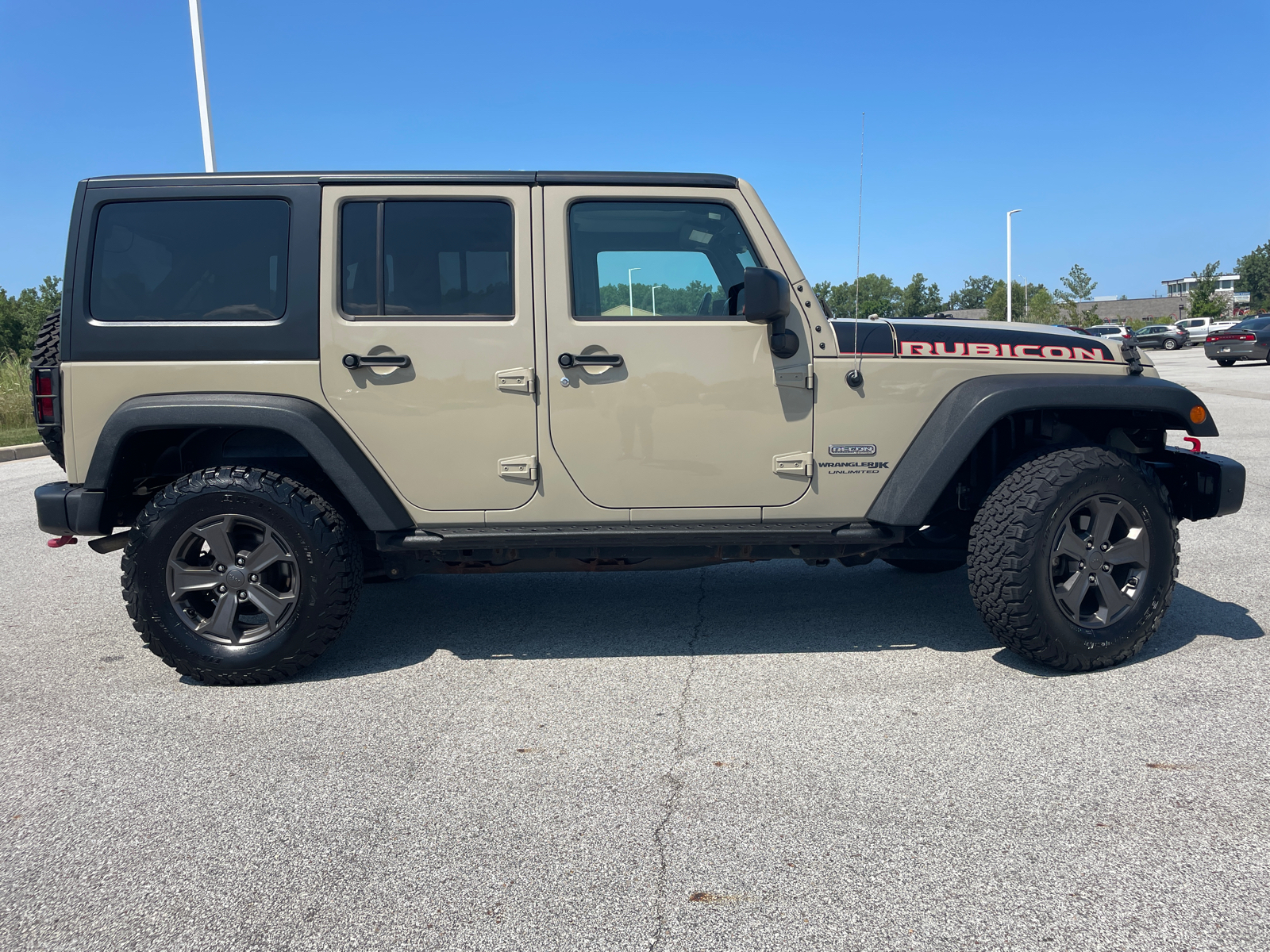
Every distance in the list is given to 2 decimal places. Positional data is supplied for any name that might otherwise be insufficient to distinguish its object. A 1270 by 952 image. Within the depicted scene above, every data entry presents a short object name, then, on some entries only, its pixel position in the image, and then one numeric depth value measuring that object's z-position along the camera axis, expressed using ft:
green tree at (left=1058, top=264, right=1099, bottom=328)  225.56
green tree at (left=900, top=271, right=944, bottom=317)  230.99
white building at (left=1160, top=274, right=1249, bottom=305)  329.72
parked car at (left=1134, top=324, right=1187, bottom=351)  126.31
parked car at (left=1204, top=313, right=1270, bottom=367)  73.51
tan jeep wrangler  11.68
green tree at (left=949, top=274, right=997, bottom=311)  326.96
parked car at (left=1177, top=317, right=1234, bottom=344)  137.07
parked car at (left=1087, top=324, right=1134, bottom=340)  126.08
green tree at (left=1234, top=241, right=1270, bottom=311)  321.11
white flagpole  37.55
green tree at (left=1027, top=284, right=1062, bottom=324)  194.90
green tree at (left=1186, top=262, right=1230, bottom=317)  218.79
